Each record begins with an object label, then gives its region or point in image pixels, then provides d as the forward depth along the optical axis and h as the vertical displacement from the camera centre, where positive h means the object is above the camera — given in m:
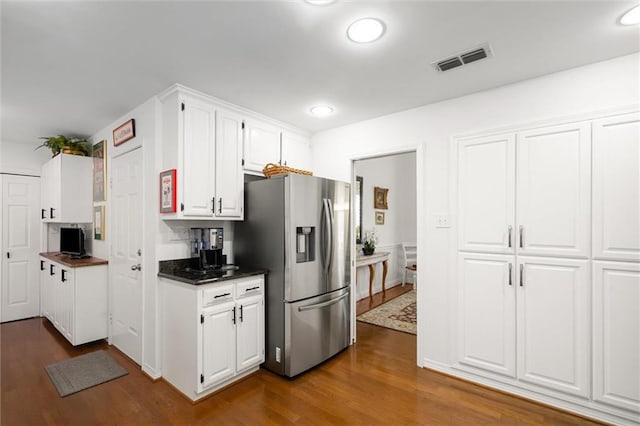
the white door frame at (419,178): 2.98 +0.34
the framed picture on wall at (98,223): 3.70 -0.14
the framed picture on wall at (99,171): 3.62 +0.51
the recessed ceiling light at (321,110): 3.03 +1.06
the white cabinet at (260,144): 3.12 +0.74
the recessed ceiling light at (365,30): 1.74 +1.09
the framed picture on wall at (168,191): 2.54 +0.18
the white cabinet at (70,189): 3.78 +0.30
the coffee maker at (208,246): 2.79 -0.32
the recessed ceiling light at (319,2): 1.54 +1.09
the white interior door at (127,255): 2.95 -0.45
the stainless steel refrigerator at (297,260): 2.75 -0.47
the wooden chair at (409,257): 6.43 -0.97
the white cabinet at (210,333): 2.37 -1.02
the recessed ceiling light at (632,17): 1.66 +1.12
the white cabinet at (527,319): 2.23 -0.86
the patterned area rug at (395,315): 4.05 -1.53
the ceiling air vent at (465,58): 2.04 +1.10
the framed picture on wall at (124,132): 3.02 +0.83
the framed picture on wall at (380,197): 5.94 +0.30
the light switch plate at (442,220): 2.83 -0.07
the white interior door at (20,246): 4.25 -0.50
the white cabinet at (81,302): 3.37 -1.05
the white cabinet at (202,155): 2.57 +0.53
